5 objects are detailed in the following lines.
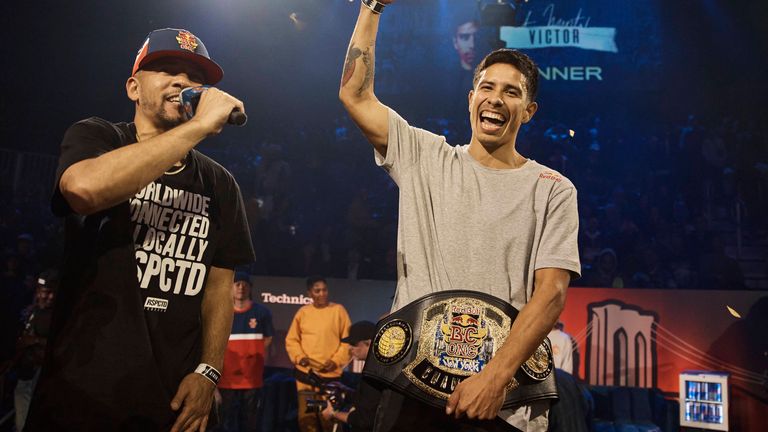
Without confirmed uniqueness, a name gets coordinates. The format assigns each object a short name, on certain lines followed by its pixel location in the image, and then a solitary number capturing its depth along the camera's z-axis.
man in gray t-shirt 1.80
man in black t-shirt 1.74
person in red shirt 6.94
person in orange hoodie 7.02
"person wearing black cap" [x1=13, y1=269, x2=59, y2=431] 5.78
